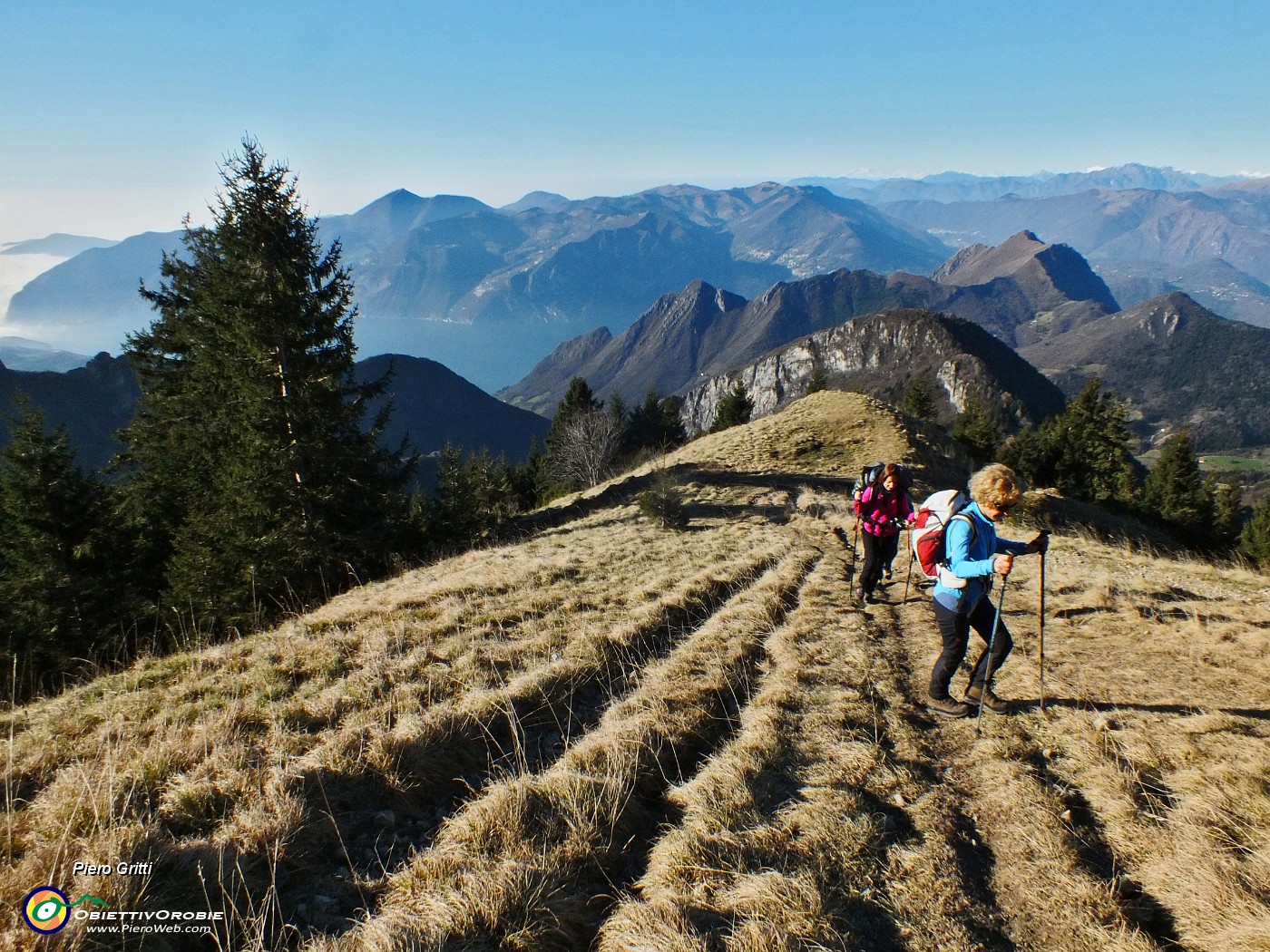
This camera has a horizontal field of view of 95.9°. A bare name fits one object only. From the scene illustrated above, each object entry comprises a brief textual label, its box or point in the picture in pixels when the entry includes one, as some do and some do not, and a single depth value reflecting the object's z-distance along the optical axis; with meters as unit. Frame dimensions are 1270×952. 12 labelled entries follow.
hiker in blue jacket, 4.96
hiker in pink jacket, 8.73
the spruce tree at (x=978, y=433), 50.38
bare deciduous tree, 41.62
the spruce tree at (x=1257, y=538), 40.88
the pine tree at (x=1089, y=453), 47.44
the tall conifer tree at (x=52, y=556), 16.16
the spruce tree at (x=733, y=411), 59.84
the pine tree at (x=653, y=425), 61.38
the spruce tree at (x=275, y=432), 15.12
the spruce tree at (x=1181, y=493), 42.78
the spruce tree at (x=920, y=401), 60.94
